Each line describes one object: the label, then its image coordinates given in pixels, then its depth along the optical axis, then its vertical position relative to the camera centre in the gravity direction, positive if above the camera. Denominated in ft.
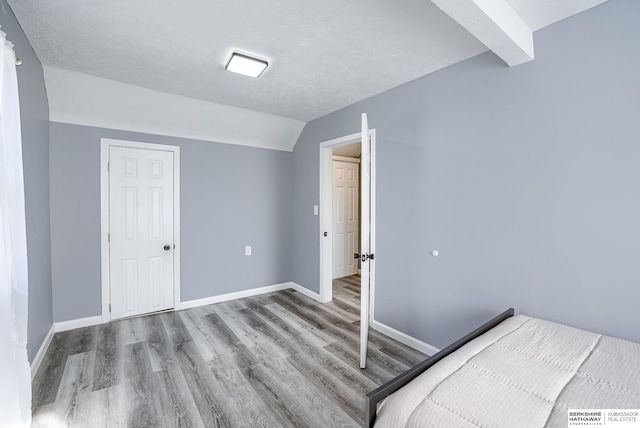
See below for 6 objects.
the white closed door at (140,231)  10.21 -0.85
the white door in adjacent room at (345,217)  15.71 -0.44
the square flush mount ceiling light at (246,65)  7.13 +3.85
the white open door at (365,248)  7.29 -1.04
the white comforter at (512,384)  3.22 -2.30
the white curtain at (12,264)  4.41 -0.96
